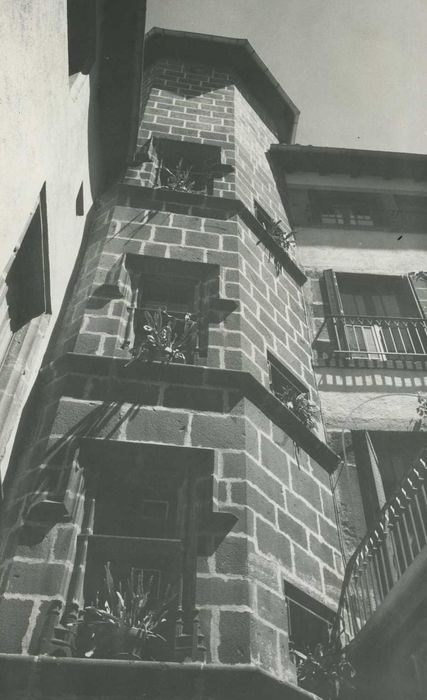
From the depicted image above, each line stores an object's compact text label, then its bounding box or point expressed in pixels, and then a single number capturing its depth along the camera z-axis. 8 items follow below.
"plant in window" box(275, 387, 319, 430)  6.14
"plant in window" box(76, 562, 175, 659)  3.70
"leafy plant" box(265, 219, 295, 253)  8.77
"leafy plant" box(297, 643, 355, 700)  4.23
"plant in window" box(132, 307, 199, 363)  5.72
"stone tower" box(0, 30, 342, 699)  3.82
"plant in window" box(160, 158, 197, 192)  8.40
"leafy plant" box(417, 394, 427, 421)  6.97
